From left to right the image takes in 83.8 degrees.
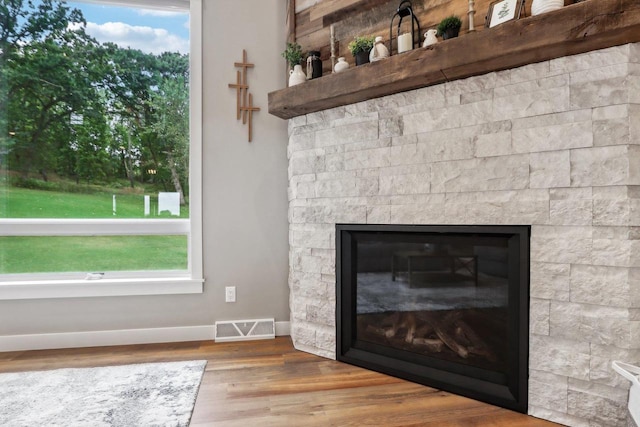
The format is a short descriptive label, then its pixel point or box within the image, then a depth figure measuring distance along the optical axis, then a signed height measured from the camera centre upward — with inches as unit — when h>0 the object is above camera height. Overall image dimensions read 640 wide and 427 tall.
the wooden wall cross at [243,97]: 101.3 +31.6
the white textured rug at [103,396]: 60.6 -36.0
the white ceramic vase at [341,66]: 81.4 +32.8
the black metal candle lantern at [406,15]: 73.3 +40.1
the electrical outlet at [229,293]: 100.9 -24.0
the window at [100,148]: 95.9 +16.7
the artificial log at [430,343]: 76.1 -29.3
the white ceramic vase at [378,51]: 75.0 +33.4
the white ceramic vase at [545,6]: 56.0 +32.3
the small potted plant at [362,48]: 78.1 +35.3
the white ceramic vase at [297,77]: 87.7 +32.6
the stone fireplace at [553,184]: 54.8 +4.5
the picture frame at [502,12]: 60.6 +34.4
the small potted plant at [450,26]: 66.5 +34.4
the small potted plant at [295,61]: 87.9 +37.7
